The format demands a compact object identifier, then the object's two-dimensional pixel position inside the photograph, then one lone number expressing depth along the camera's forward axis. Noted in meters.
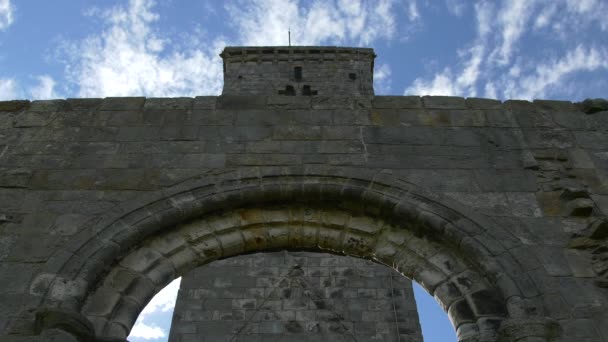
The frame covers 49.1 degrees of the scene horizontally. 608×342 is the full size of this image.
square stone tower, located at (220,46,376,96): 18.69
